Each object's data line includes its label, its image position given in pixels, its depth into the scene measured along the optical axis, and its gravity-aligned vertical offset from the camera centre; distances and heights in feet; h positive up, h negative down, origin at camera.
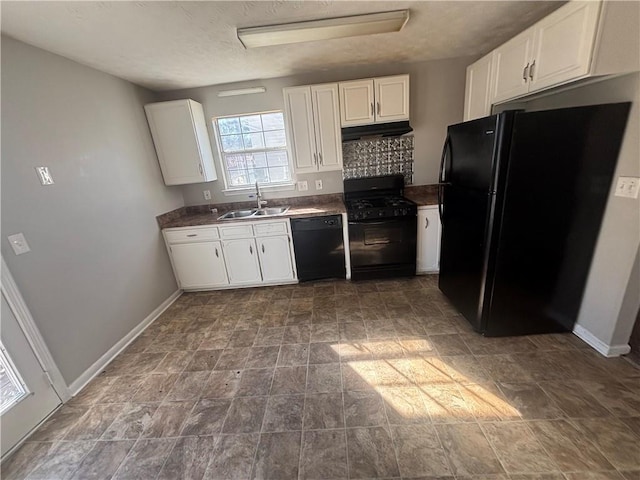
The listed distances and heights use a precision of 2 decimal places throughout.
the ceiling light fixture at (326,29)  5.79 +2.97
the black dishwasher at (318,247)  9.38 -2.96
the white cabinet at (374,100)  8.90 +1.94
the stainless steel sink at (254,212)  10.21 -1.67
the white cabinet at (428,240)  9.18 -3.03
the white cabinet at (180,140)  9.29 +1.32
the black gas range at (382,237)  9.04 -2.72
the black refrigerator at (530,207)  5.18 -1.36
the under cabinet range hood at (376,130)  9.18 +0.95
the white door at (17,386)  4.89 -3.72
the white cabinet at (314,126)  9.07 +1.31
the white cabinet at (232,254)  9.52 -2.98
